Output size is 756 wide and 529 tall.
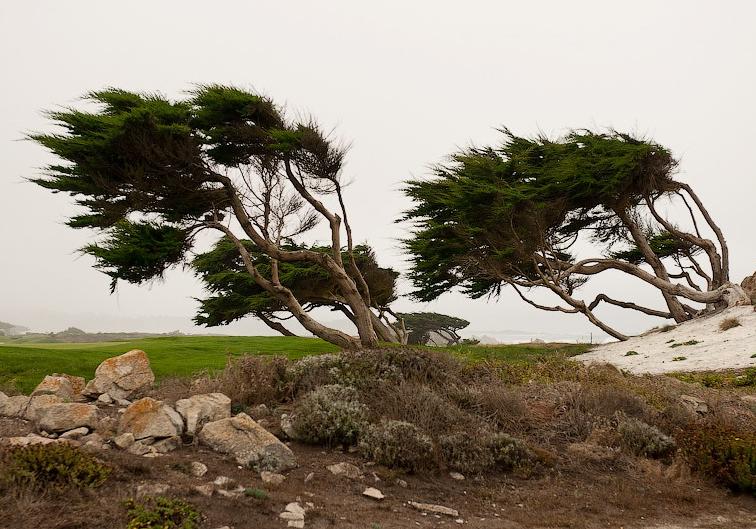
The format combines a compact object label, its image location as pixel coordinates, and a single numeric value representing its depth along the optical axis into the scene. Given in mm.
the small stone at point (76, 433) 6781
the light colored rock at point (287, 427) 7797
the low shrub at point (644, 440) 8297
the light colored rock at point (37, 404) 7461
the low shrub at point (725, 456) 7059
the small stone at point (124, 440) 6426
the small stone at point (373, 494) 6066
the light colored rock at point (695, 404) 10500
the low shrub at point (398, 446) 6992
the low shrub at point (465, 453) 7234
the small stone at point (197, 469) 5887
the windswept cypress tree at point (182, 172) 15633
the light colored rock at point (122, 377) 9227
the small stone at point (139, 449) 6277
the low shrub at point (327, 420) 7602
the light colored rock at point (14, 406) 7871
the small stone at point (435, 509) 5839
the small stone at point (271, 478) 6002
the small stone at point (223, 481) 5641
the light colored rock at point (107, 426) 6967
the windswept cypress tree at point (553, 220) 24609
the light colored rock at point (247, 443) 6480
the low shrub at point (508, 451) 7449
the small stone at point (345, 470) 6620
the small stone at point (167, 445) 6570
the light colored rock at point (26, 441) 5727
